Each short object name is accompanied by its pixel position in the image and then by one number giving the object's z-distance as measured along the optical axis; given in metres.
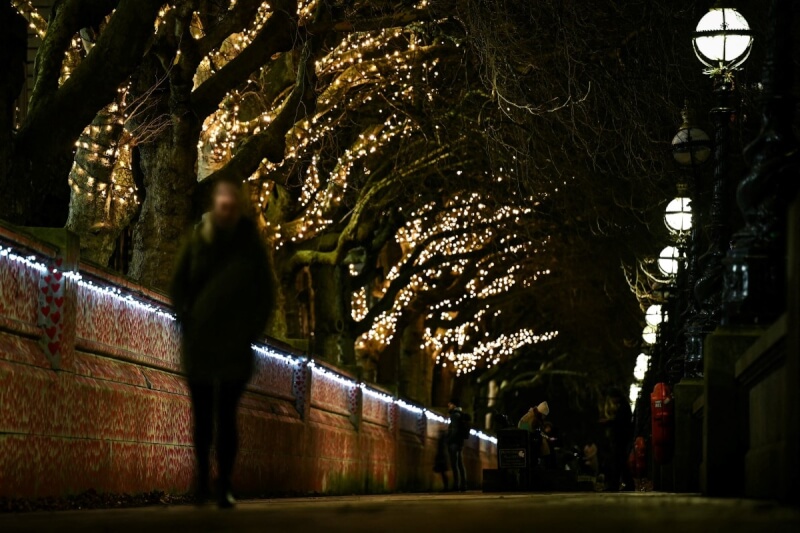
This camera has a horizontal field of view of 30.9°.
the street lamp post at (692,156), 22.86
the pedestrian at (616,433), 25.45
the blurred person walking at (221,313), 9.49
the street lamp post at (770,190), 10.86
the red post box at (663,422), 20.06
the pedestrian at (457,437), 36.41
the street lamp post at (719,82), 17.80
